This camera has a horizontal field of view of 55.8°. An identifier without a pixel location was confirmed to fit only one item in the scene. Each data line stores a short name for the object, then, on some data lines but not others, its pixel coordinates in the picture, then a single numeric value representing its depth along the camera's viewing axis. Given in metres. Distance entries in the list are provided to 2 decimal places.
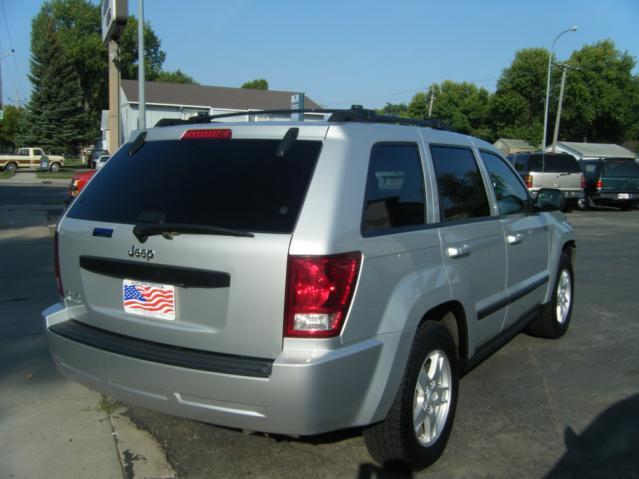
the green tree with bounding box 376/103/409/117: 92.05
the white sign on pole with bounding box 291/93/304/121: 13.07
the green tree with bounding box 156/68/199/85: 92.43
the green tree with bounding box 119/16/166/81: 76.31
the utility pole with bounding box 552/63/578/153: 39.67
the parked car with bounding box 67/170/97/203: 13.95
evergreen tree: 54.84
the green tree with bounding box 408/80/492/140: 73.56
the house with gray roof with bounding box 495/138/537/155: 63.42
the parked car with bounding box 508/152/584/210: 18.66
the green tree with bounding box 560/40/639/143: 62.44
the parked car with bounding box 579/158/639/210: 20.83
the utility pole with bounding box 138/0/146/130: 15.29
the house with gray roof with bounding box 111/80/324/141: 44.47
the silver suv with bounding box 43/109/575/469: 2.55
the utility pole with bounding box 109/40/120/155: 16.78
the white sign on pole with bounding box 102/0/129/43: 15.25
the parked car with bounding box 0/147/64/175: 44.19
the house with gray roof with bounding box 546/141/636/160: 49.44
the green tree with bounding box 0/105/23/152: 66.69
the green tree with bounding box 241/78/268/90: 107.75
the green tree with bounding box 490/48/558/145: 64.69
